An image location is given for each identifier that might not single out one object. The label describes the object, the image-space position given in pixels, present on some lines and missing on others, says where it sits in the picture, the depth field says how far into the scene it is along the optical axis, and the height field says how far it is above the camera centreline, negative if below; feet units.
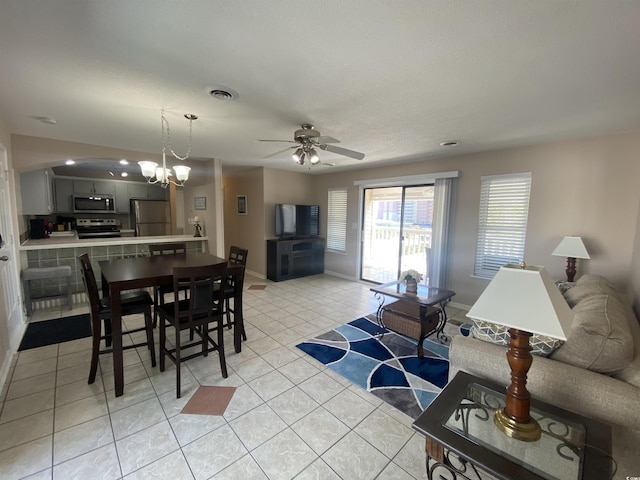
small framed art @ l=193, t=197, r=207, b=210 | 17.24 +0.72
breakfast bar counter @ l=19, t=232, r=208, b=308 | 11.89 -2.03
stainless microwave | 20.01 +0.65
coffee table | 9.36 -3.57
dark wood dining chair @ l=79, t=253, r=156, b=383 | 7.05 -2.75
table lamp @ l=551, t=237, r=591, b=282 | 9.52 -1.15
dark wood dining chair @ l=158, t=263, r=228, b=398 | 6.87 -2.70
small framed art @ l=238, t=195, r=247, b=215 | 20.46 +0.76
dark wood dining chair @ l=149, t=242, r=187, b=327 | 10.84 -1.61
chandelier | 8.60 +1.54
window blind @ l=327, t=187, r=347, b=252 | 19.46 -0.32
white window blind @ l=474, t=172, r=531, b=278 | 11.79 -0.11
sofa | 3.89 -2.56
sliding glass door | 15.70 -0.92
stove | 20.42 -1.27
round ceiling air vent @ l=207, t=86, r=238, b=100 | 6.51 +3.06
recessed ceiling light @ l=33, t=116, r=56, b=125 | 8.83 +3.09
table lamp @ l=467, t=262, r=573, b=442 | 3.32 -1.26
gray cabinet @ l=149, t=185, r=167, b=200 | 23.17 +1.79
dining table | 6.81 -1.80
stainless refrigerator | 22.11 -0.36
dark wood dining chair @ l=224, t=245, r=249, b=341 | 8.76 -2.02
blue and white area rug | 7.26 -4.77
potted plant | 10.53 -2.49
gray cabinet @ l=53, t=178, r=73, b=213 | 19.48 +1.29
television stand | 18.35 -3.08
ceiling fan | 8.23 +2.33
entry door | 8.02 -2.16
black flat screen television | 18.81 -0.36
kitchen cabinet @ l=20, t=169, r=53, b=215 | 12.85 +0.94
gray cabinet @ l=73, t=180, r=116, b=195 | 20.22 +2.00
